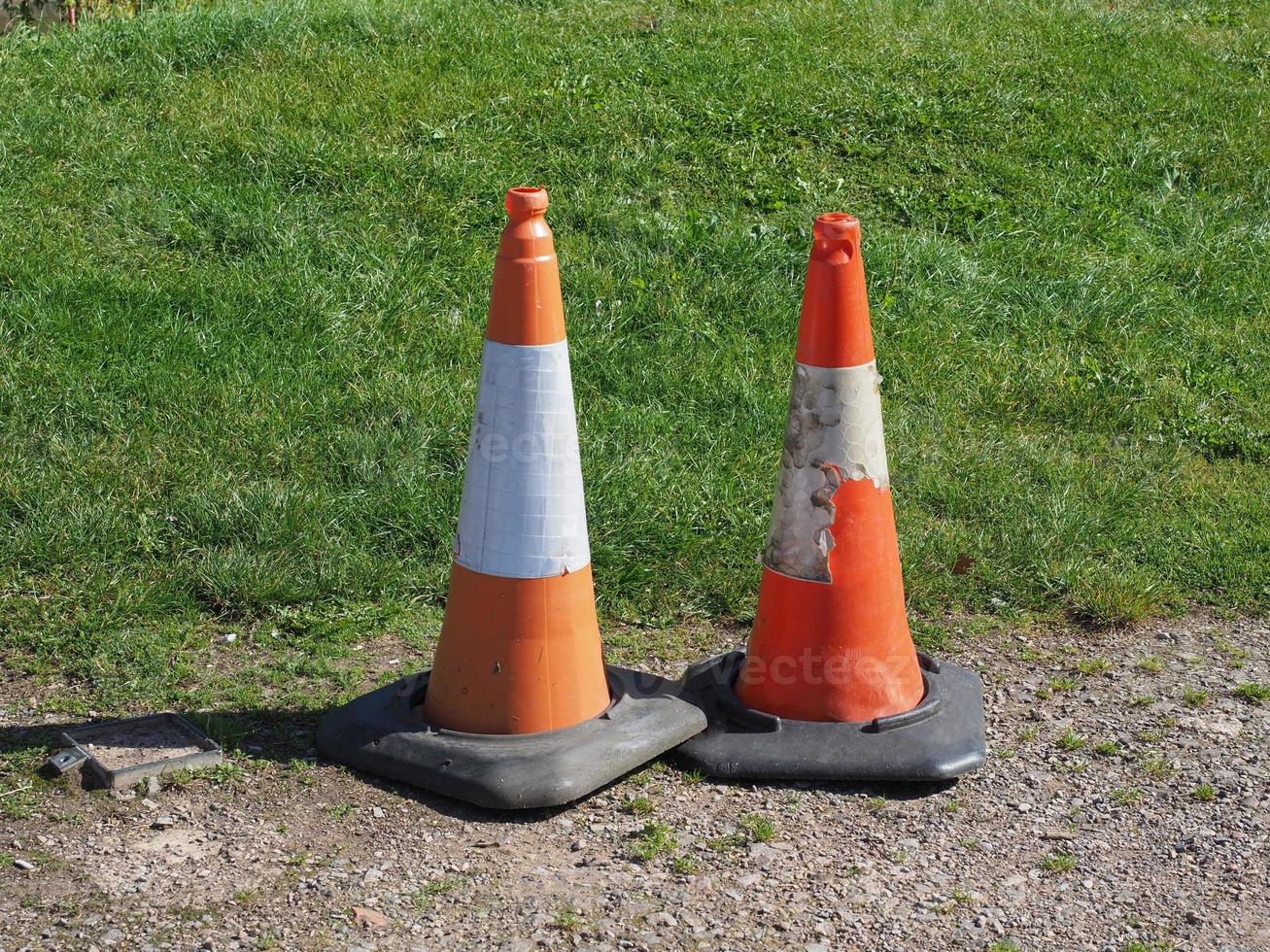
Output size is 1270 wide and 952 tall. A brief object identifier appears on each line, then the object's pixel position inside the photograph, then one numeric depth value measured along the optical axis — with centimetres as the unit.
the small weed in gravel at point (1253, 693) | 423
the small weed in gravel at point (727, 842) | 340
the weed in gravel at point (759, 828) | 345
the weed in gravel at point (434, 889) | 314
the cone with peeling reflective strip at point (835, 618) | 368
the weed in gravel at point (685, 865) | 330
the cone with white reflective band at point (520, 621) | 353
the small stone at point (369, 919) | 305
